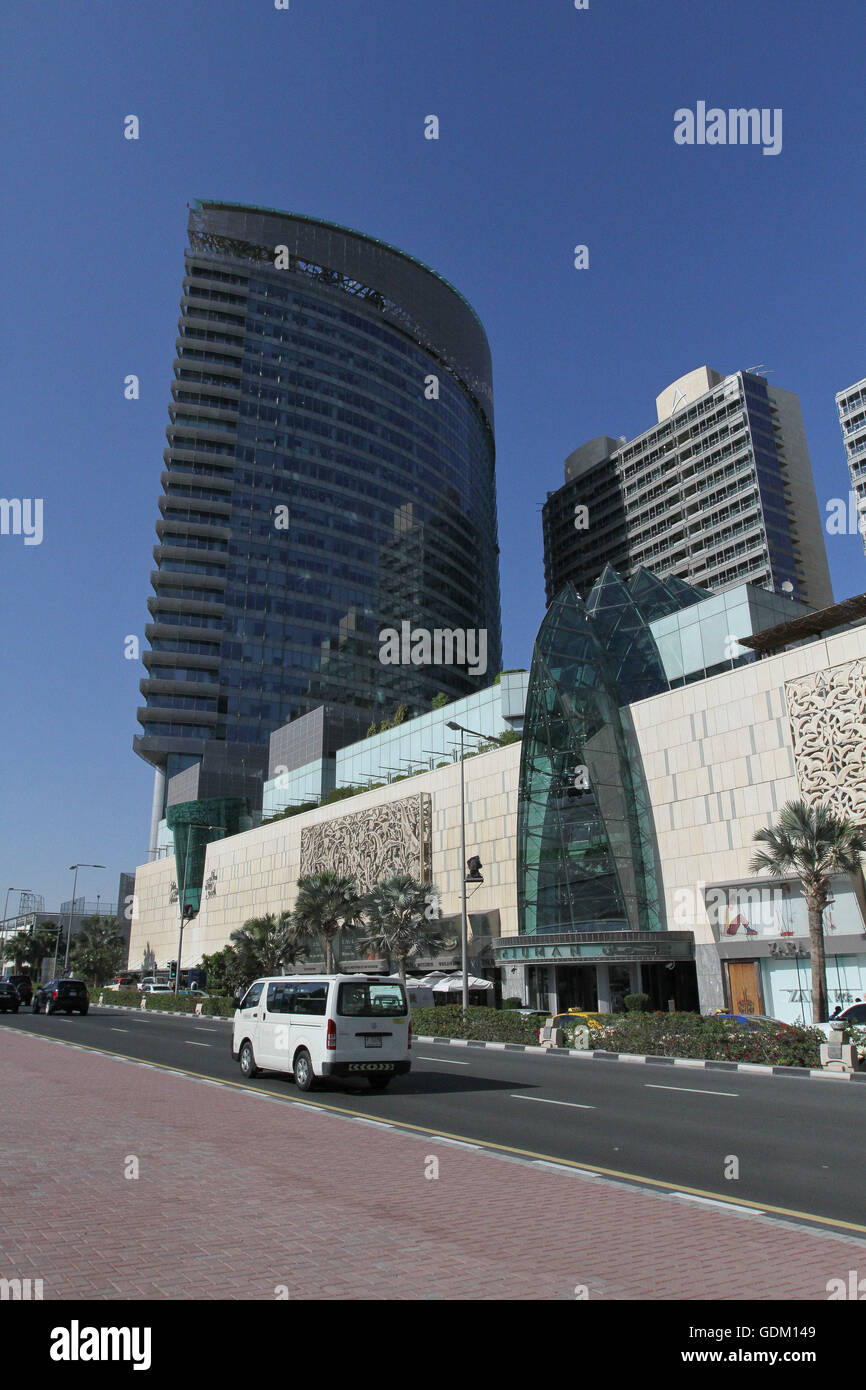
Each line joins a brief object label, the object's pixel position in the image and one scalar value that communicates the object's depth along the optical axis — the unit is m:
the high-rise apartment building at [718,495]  111.81
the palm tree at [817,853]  28.28
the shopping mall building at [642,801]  34.28
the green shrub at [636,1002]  37.78
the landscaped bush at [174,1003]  47.03
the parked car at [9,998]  46.33
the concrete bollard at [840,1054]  19.77
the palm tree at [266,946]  56.03
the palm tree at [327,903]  51.78
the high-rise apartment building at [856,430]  104.88
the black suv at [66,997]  44.22
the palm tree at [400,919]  45.19
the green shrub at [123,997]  59.50
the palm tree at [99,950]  91.69
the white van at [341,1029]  15.21
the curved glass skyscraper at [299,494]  117.00
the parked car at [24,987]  55.67
